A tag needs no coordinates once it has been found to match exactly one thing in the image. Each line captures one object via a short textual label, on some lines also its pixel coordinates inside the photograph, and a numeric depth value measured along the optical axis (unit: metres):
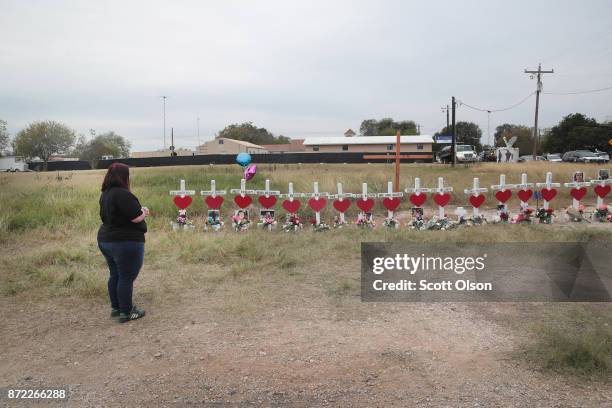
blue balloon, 9.53
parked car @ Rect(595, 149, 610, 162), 34.84
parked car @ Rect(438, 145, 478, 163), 35.41
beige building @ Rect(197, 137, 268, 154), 64.06
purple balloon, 9.38
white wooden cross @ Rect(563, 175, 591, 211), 9.29
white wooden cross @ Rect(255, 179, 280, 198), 8.91
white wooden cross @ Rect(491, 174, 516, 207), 9.03
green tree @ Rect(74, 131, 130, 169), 54.54
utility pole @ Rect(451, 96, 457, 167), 29.97
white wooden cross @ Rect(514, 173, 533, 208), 9.12
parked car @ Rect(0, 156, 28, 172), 46.69
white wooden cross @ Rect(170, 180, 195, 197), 8.94
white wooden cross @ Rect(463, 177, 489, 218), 8.88
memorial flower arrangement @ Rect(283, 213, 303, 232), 8.77
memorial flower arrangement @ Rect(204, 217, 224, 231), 8.87
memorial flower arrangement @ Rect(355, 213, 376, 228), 8.80
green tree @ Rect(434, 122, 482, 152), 80.44
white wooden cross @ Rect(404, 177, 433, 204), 8.82
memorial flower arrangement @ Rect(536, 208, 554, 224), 9.03
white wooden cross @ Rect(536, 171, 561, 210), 9.18
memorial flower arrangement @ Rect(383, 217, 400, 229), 8.80
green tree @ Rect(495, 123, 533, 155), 75.69
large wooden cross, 9.70
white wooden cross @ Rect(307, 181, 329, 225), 8.92
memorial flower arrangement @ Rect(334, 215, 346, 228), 9.00
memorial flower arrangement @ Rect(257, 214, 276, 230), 8.84
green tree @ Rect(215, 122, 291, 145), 86.12
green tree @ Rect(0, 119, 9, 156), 51.44
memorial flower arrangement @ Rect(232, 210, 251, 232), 8.77
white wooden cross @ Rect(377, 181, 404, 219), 8.85
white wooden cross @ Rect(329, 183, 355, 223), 8.84
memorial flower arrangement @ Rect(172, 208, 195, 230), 8.88
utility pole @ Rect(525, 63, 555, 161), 37.69
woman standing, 4.20
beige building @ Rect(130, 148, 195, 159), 66.81
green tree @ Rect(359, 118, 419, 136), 78.50
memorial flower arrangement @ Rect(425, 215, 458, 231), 8.59
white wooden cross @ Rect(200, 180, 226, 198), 9.02
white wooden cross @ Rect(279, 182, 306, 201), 8.92
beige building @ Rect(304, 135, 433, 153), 55.78
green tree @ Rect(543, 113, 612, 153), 55.06
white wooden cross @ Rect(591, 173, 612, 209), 9.38
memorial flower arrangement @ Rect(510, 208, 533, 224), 9.01
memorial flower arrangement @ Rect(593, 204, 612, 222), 9.25
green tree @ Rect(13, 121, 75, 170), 54.11
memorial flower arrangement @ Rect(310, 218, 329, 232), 8.71
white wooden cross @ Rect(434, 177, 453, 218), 8.78
